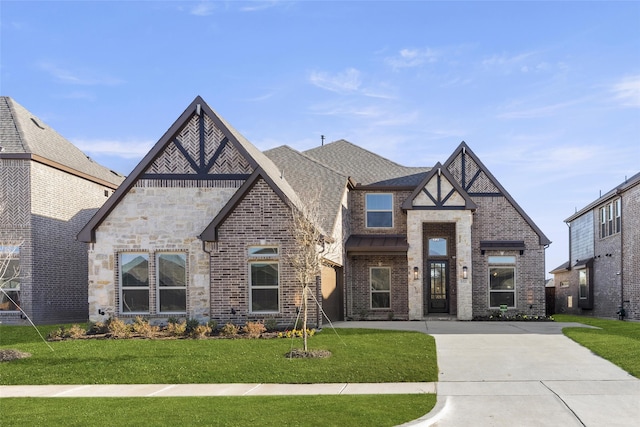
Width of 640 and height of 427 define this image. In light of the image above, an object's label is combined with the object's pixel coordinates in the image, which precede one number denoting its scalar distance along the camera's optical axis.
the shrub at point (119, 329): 17.41
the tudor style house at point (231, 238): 18.78
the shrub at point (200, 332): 17.05
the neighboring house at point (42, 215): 21.64
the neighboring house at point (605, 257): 26.41
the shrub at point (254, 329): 17.16
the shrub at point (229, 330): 17.22
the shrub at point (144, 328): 17.44
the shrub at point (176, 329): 17.56
